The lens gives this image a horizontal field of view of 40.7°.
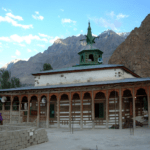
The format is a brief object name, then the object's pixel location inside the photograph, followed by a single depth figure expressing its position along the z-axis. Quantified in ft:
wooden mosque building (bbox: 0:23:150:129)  73.47
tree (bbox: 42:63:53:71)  211.88
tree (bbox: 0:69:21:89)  195.00
